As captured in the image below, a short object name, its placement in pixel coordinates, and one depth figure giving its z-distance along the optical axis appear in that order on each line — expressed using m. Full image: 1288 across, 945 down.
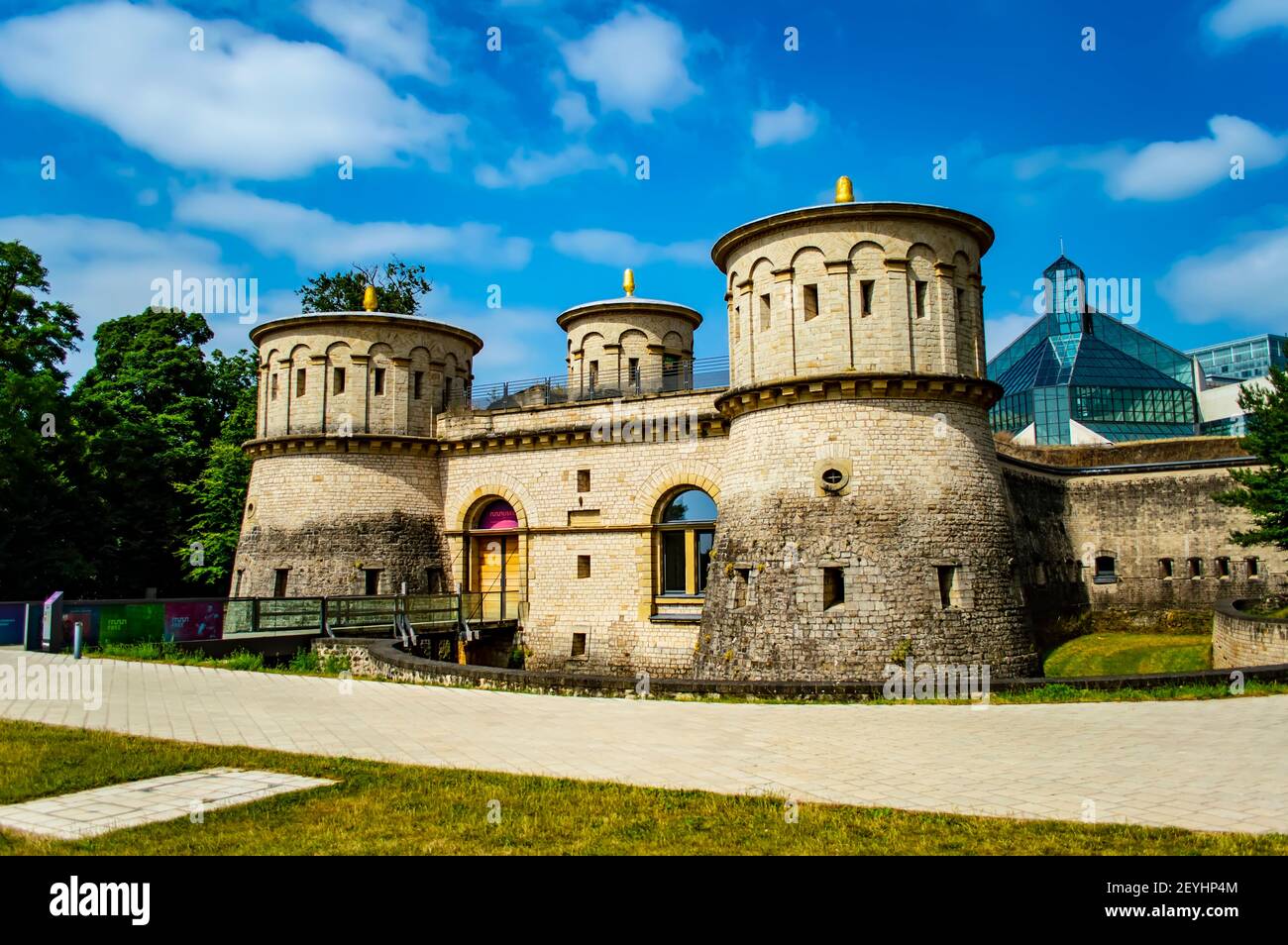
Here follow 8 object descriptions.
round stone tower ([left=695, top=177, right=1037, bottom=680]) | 17.88
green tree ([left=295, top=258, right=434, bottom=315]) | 42.06
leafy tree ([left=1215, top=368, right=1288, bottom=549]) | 22.50
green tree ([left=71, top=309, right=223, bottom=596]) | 32.69
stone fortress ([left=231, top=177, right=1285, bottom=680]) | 18.31
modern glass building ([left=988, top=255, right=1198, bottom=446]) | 58.94
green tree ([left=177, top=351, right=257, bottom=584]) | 32.53
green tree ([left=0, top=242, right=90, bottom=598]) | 27.19
